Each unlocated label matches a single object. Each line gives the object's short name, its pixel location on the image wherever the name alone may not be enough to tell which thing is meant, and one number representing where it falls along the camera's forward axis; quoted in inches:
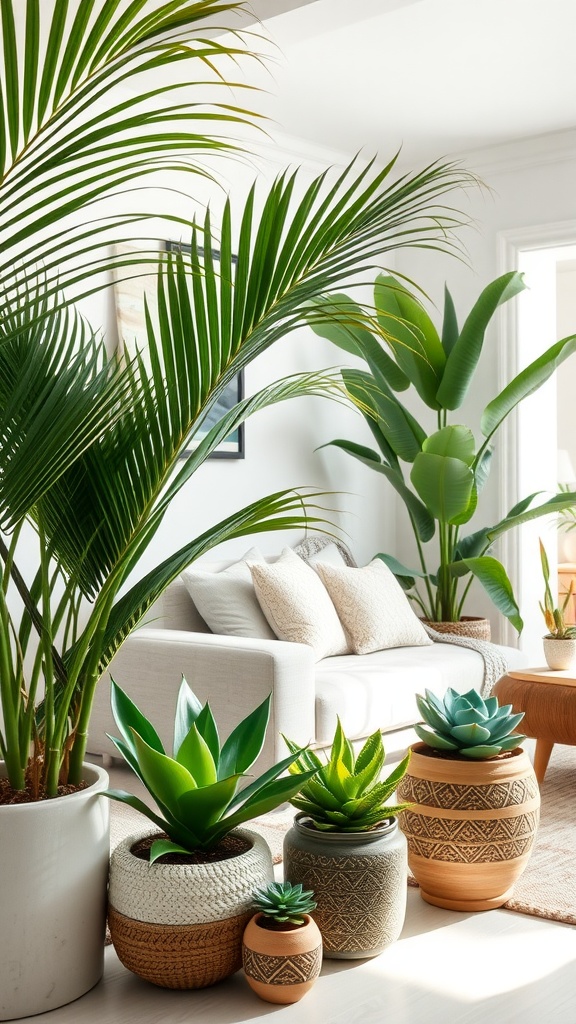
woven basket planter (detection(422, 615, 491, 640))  181.2
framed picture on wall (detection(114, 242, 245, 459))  158.9
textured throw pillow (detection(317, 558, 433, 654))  157.6
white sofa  124.7
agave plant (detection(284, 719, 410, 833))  70.8
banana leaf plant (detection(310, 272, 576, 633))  171.0
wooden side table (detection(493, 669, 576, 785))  128.9
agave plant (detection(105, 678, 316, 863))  66.4
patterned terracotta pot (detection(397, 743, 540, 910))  77.1
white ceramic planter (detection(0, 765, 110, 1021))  63.7
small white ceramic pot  141.4
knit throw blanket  163.2
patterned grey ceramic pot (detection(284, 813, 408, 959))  68.6
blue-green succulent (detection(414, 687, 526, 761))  79.0
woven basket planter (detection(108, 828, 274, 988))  64.9
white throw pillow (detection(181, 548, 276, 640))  146.3
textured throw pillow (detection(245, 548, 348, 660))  146.9
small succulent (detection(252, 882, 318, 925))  64.7
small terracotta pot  63.9
